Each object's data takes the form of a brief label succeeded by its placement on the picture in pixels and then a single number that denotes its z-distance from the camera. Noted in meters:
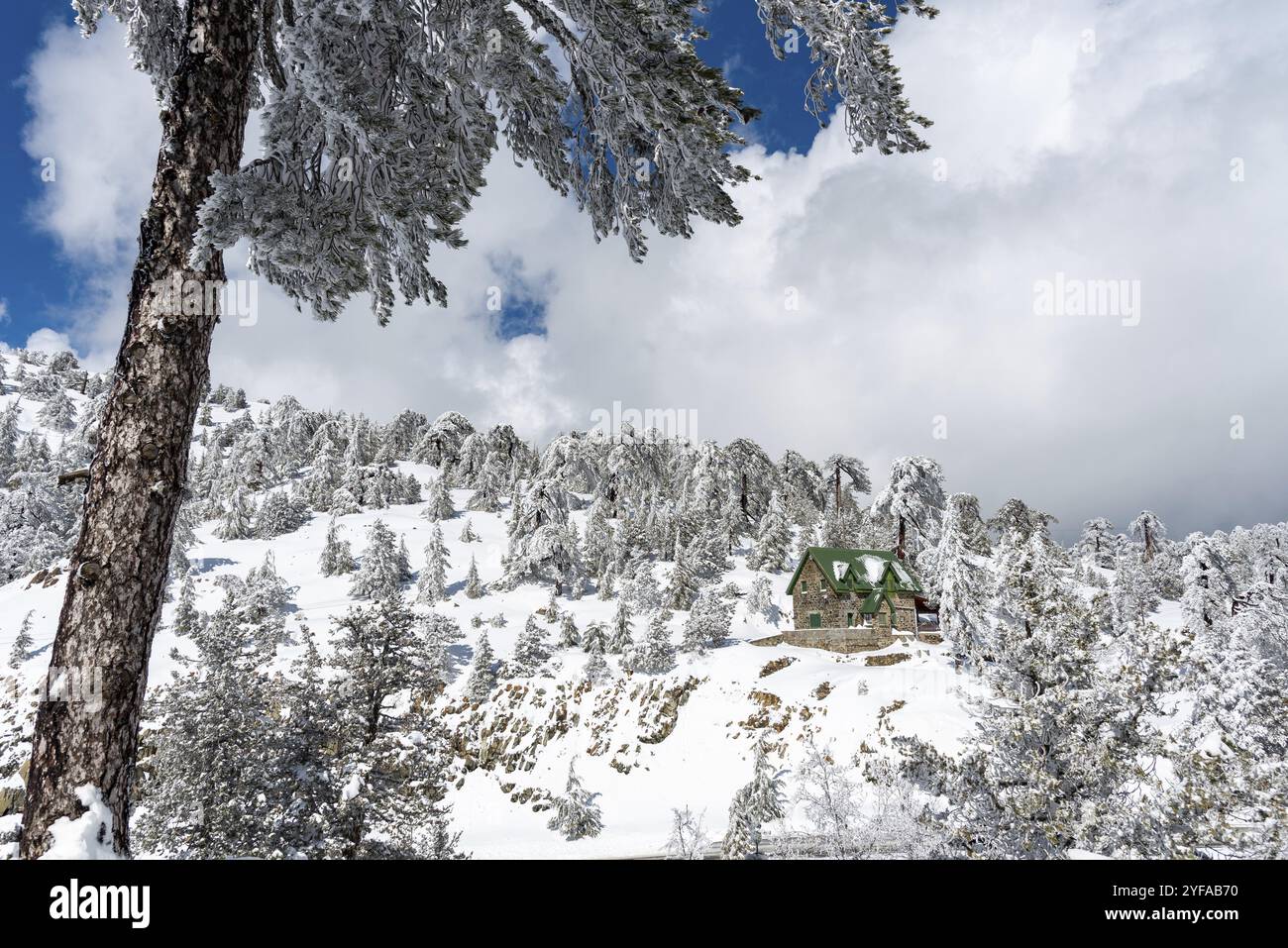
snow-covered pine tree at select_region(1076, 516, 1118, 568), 68.12
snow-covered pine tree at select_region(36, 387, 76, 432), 100.31
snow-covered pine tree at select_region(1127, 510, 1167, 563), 63.34
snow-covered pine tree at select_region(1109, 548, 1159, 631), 42.47
